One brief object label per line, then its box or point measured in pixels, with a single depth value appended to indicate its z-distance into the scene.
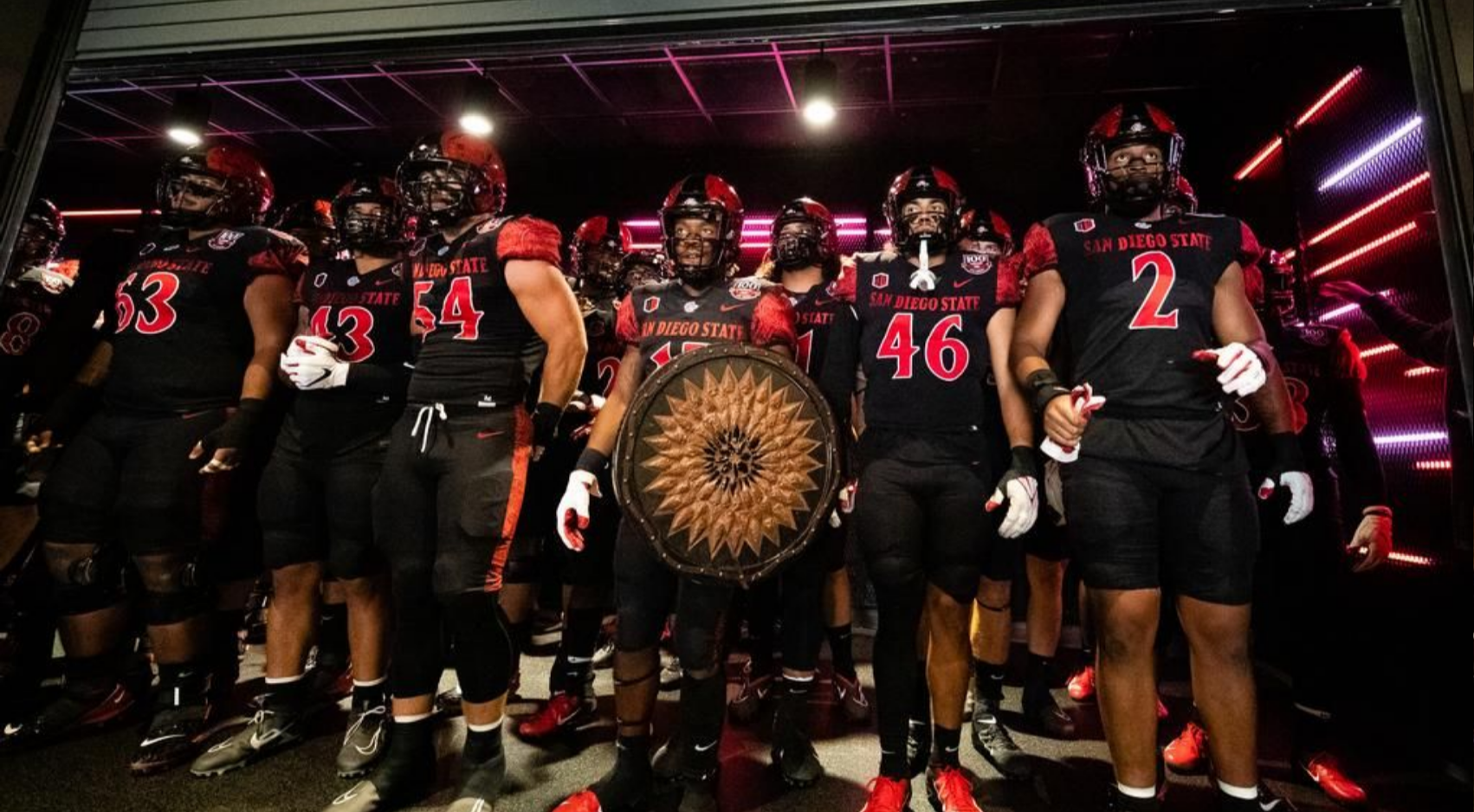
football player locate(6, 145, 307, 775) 3.03
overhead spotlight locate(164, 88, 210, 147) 6.67
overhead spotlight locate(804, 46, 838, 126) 4.81
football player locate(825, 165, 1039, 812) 2.46
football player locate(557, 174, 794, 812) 2.41
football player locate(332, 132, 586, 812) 2.47
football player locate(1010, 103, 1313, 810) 2.12
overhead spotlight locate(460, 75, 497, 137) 6.39
